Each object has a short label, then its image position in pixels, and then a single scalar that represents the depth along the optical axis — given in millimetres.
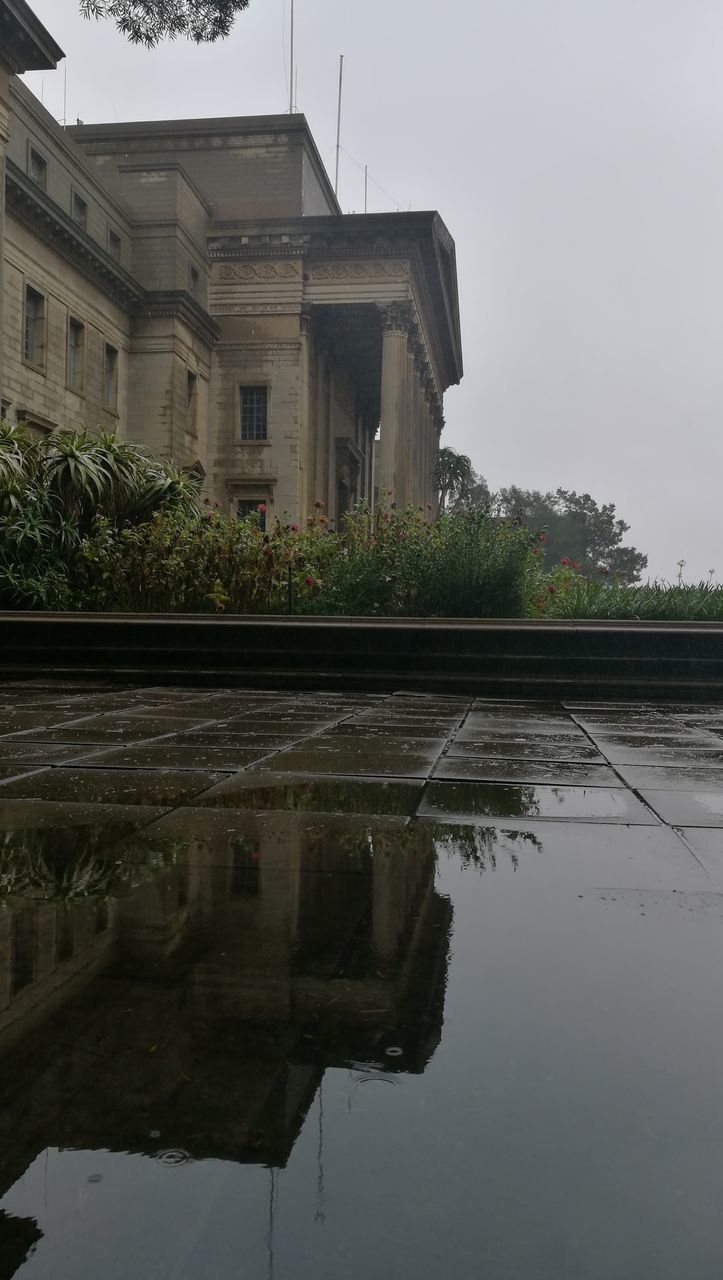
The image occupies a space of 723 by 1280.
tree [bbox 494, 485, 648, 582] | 100125
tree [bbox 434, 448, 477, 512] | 59406
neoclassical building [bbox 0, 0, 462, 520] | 32875
